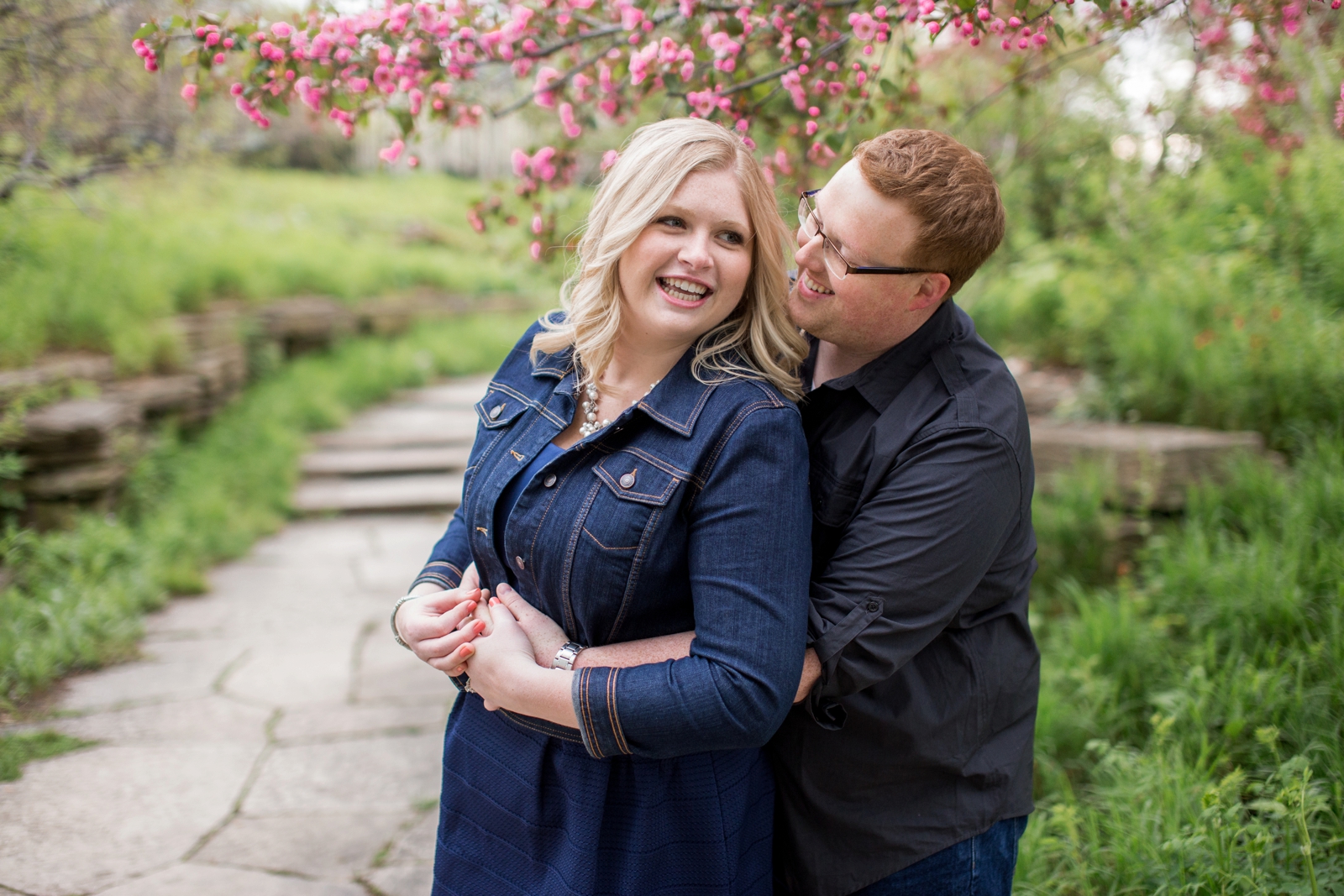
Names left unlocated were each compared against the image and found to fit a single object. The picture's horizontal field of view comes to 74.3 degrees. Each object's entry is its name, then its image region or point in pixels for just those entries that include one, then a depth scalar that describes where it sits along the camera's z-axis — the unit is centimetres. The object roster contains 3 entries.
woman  140
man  148
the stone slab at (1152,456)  365
